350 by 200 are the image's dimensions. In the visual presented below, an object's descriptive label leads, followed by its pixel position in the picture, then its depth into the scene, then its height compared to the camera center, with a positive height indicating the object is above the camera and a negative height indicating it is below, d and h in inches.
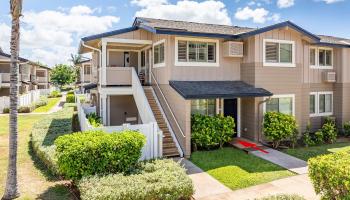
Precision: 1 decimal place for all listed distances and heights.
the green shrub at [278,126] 579.8 -67.8
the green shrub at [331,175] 270.2 -80.1
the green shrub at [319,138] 636.1 -99.7
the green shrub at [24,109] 1241.9 -69.0
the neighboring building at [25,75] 1469.2 +117.5
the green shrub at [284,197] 275.5 -99.9
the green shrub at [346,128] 705.6 -87.7
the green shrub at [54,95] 2196.4 -16.1
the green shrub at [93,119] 601.2 -61.0
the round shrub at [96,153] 353.1 -75.5
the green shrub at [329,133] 651.5 -91.8
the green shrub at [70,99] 1637.6 -34.5
